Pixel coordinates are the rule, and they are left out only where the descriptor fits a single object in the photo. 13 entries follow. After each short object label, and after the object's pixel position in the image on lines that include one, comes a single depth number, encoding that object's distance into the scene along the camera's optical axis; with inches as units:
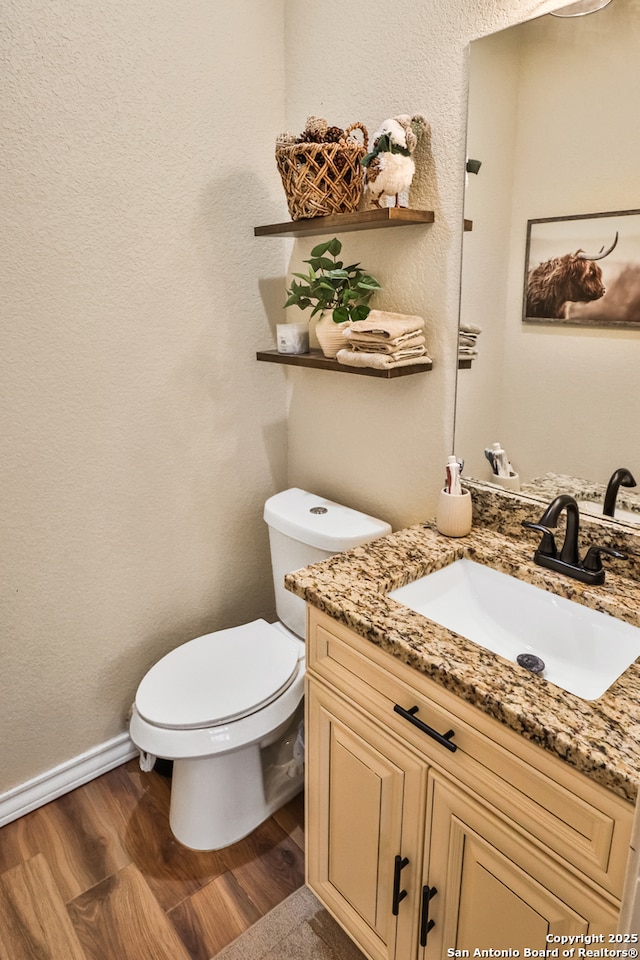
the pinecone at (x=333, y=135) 57.9
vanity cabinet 33.6
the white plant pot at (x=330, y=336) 63.5
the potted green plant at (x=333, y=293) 62.4
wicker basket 56.9
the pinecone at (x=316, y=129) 57.8
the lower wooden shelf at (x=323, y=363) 57.9
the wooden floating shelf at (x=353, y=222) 54.5
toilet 59.0
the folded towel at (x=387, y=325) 57.1
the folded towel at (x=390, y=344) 57.2
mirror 45.7
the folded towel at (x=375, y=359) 57.1
